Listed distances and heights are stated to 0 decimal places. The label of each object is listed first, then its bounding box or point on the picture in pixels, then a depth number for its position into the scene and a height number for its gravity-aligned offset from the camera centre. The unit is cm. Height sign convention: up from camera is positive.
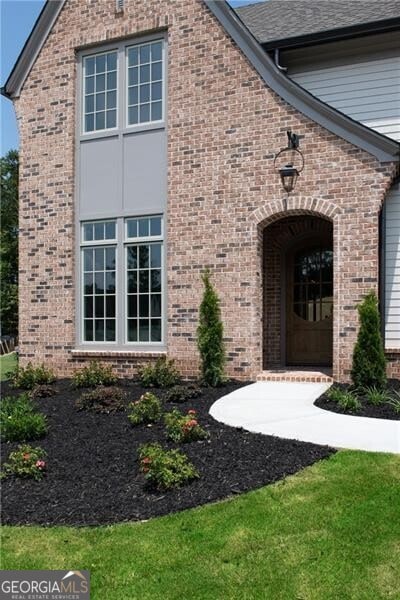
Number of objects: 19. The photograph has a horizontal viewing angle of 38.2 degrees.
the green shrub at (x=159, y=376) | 955 -143
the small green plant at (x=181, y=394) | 821 -150
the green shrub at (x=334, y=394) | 767 -141
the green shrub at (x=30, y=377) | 1021 -157
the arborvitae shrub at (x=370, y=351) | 829 -88
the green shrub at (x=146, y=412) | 690 -147
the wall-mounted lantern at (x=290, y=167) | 932 +201
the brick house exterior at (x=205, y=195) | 914 +162
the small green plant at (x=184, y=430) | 595 -146
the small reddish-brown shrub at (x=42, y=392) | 912 -163
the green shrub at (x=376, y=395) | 752 -141
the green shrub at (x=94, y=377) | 987 -150
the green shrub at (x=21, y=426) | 645 -154
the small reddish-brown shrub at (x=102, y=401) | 779 -155
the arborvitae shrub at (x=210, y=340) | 945 -82
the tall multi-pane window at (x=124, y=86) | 1069 +385
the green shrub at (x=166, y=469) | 481 -153
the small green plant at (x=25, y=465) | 529 -163
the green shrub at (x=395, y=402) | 707 -144
